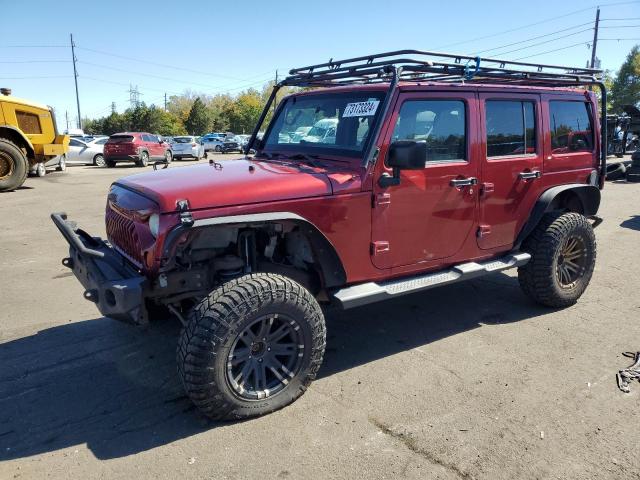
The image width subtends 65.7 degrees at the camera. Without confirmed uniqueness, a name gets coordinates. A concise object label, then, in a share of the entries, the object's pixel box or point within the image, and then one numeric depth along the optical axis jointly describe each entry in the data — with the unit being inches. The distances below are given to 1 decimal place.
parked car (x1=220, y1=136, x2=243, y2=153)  1527.6
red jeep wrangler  120.0
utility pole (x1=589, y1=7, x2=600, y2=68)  1662.2
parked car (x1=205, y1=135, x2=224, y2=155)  1612.9
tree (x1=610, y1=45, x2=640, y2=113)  1828.2
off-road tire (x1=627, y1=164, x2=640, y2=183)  585.9
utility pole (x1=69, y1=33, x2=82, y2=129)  2263.8
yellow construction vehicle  508.4
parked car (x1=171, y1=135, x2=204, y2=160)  1096.2
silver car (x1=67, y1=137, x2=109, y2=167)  944.3
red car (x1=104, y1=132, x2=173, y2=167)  886.4
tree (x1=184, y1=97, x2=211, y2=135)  2475.5
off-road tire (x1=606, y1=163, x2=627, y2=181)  267.5
